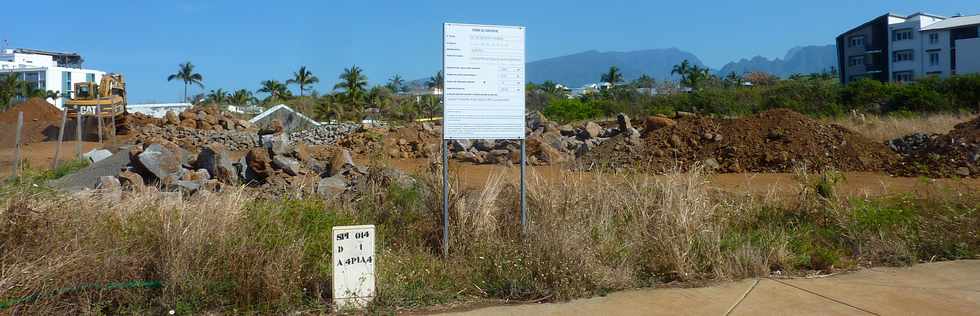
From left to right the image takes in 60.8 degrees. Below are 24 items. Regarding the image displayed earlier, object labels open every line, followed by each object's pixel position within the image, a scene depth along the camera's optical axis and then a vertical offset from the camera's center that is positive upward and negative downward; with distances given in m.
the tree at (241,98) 84.19 +6.46
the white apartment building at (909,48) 68.00 +9.72
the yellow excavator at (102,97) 34.86 +2.86
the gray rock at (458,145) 24.25 +0.44
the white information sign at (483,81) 7.38 +0.71
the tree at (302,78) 86.75 +8.63
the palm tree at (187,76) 103.00 +10.64
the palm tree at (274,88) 86.57 +7.67
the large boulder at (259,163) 15.44 -0.03
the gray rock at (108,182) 12.27 -0.31
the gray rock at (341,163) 15.28 -0.04
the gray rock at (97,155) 22.47 +0.19
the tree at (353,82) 66.01 +6.57
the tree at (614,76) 97.88 +9.97
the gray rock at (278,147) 16.70 +0.30
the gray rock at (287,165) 15.66 -0.07
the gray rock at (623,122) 24.57 +1.12
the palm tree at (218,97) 84.66 +6.66
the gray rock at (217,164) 15.32 -0.05
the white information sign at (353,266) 6.25 -0.79
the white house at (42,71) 120.88 +13.57
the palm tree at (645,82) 80.41 +7.90
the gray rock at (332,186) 11.45 -0.38
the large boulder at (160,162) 15.80 +0.00
